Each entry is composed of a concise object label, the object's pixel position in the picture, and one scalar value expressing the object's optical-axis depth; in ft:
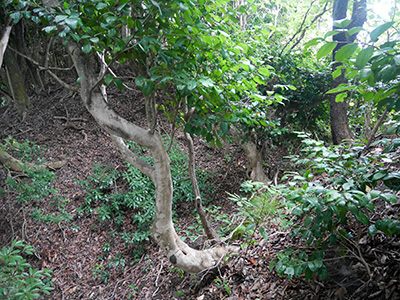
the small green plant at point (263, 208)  9.17
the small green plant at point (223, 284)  8.99
